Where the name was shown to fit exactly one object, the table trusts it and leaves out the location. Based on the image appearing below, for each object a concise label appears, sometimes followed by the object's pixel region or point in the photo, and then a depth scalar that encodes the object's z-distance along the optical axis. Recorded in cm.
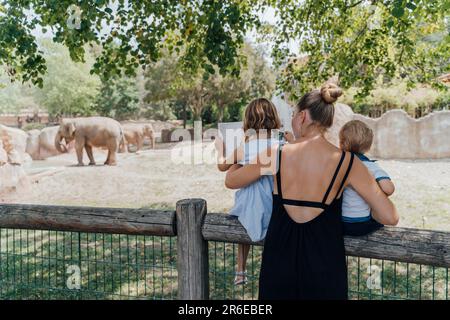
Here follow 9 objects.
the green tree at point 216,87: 3047
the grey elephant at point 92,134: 1734
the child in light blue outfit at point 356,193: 223
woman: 210
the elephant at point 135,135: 2377
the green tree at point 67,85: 3931
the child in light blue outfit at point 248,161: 247
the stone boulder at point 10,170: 1102
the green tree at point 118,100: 3944
